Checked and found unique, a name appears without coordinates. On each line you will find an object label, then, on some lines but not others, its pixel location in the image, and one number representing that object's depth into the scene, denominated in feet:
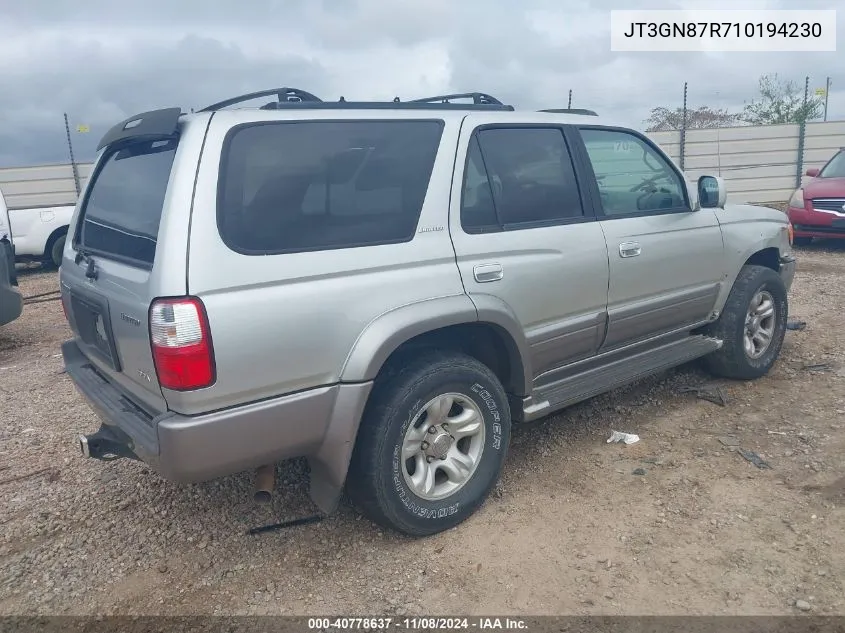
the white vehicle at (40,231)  35.83
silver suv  7.68
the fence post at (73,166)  49.23
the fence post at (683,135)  51.83
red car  31.24
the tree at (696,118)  91.13
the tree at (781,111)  74.84
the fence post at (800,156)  50.96
